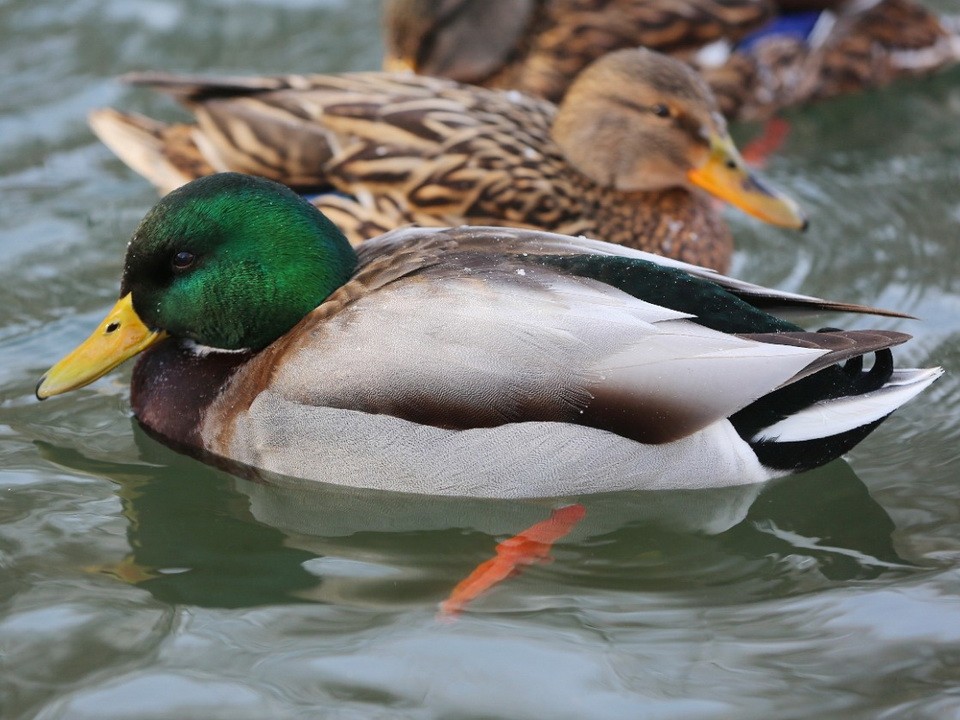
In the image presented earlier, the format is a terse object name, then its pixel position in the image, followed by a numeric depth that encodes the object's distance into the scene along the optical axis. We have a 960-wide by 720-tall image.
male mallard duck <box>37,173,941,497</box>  9.69
